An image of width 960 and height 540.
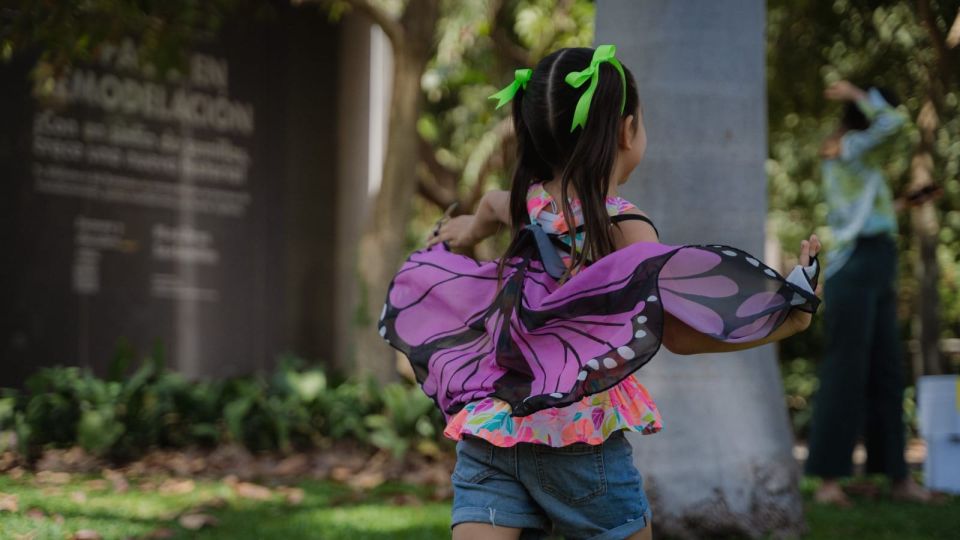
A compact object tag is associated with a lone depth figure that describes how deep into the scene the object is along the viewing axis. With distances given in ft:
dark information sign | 26.32
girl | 7.47
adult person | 17.22
